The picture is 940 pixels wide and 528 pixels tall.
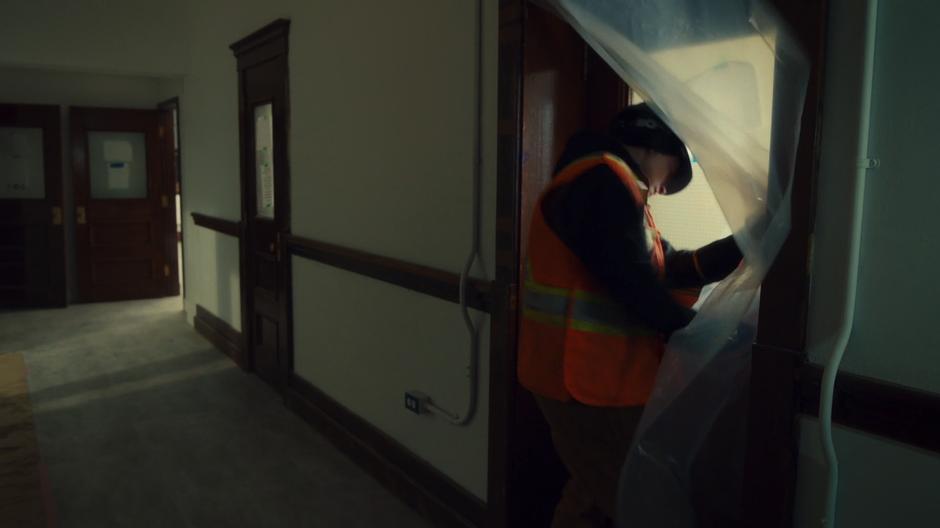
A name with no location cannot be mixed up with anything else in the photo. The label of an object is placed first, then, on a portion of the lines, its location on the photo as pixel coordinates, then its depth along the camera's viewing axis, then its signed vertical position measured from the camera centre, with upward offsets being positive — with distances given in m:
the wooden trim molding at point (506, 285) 2.08 -0.28
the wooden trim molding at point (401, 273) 2.34 -0.31
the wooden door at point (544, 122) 2.09 +0.19
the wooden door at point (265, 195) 3.90 -0.05
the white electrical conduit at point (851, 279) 1.25 -0.15
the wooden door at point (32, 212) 6.57 -0.23
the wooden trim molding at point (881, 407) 1.23 -0.37
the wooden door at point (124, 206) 6.87 -0.18
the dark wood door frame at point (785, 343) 1.32 -0.29
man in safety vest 1.63 -0.23
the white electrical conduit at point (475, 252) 2.24 -0.20
